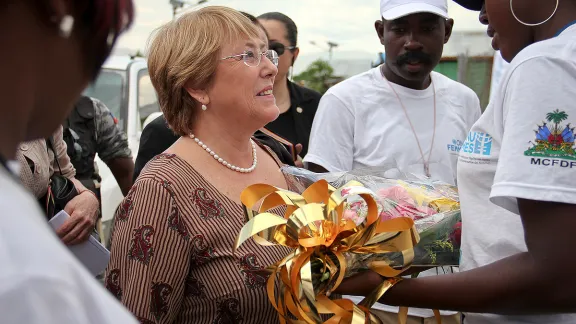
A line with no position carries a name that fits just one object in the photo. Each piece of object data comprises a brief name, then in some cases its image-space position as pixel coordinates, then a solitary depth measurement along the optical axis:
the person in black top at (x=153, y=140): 3.47
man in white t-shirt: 3.11
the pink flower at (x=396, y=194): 1.95
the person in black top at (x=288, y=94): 4.29
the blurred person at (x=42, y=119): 0.64
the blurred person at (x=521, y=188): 1.44
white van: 6.27
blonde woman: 2.05
